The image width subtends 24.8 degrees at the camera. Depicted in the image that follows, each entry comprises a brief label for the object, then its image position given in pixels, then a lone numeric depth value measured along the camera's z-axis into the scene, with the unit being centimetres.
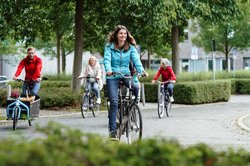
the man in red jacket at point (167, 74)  1528
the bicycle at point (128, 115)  844
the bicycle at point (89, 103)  1512
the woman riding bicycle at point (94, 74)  1575
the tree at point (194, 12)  2214
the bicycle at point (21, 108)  1176
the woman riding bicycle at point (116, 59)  840
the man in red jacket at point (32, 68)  1244
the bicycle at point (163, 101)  1518
